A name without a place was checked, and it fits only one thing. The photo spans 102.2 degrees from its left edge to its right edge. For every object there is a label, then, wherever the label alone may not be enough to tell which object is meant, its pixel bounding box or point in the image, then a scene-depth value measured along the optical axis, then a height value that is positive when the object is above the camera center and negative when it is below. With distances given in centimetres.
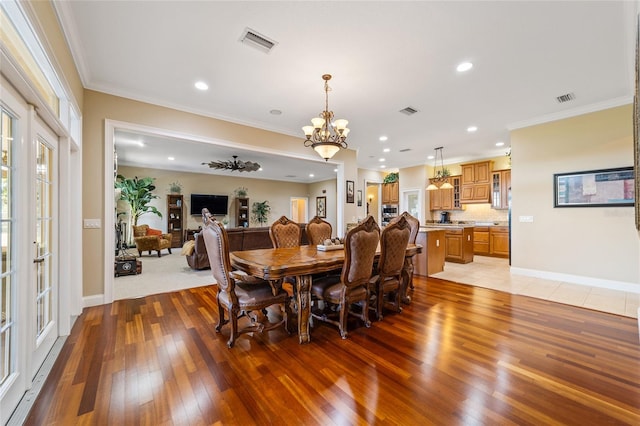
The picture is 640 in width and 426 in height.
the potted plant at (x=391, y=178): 813 +110
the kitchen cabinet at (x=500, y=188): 689 +66
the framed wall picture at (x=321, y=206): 1181 +33
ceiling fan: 688 +130
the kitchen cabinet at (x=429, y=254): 484 -79
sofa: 521 -65
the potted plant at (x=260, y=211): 1092 +10
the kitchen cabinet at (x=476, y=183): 720 +87
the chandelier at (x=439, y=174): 673 +121
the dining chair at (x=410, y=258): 332 -60
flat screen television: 938 +39
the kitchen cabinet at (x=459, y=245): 599 -75
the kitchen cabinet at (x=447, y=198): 791 +49
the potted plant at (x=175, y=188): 907 +90
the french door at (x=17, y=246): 148 -20
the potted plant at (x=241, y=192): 1052 +89
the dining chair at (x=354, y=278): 238 -62
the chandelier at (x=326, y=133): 310 +100
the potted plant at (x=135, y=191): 669 +59
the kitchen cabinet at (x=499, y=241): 659 -73
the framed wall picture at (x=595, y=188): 382 +39
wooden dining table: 215 -47
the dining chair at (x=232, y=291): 225 -72
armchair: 669 -71
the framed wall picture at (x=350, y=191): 607 +51
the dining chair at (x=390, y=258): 272 -50
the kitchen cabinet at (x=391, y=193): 922 +74
